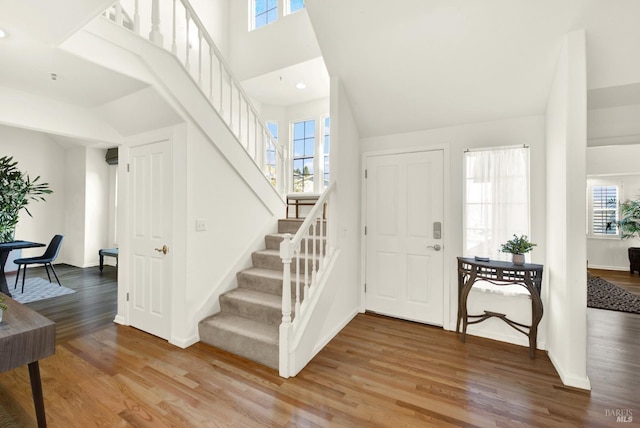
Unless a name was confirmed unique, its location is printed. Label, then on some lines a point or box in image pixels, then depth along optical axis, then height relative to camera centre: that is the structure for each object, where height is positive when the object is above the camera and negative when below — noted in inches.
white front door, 128.1 -9.4
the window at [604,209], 258.7 +8.7
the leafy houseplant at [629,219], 241.0 -0.5
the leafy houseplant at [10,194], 144.1 +9.6
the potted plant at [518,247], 104.8 -11.5
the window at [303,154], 220.7 +49.0
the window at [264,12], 202.4 +150.3
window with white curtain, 112.5 +7.8
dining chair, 186.7 -30.3
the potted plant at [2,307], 64.1 -21.9
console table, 101.3 -24.2
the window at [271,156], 213.9 +46.6
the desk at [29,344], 59.2 -29.0
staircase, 96.3 -40.2
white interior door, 113.7 -10.0
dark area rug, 153.6 -48.6
